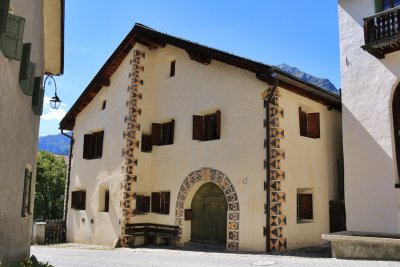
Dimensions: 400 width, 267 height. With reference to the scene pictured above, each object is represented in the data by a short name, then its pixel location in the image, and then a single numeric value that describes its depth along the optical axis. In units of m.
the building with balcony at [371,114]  11.75
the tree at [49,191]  26.92
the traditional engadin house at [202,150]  12.71
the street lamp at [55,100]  12.13
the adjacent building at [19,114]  5.76
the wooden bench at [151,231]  14.81
